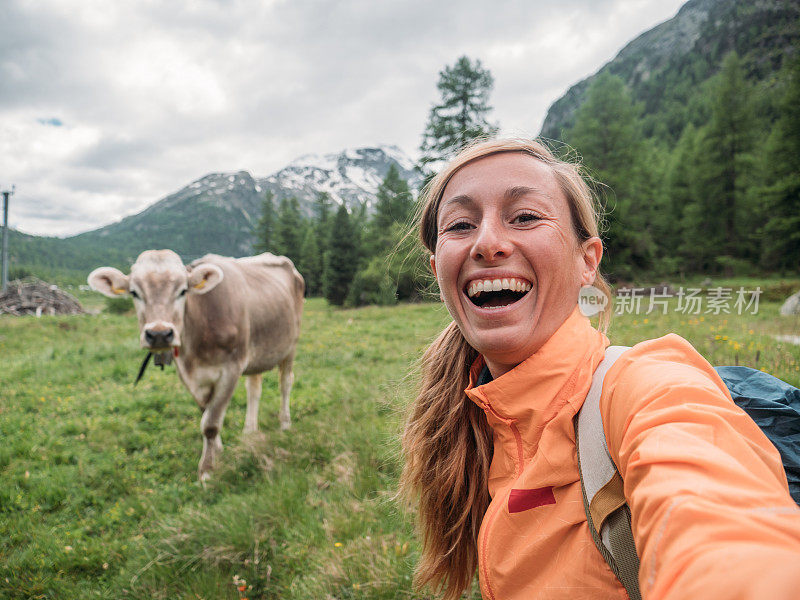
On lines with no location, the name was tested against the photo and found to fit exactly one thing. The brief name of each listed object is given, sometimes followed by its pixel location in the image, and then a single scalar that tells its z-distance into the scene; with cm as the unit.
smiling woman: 61
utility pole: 2365
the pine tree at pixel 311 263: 4081
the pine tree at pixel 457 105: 1986
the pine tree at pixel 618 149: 2108
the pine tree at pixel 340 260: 2902
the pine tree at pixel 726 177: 2520
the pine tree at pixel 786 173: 1950
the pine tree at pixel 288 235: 4325
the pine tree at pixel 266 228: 4687
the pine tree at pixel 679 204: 2872
